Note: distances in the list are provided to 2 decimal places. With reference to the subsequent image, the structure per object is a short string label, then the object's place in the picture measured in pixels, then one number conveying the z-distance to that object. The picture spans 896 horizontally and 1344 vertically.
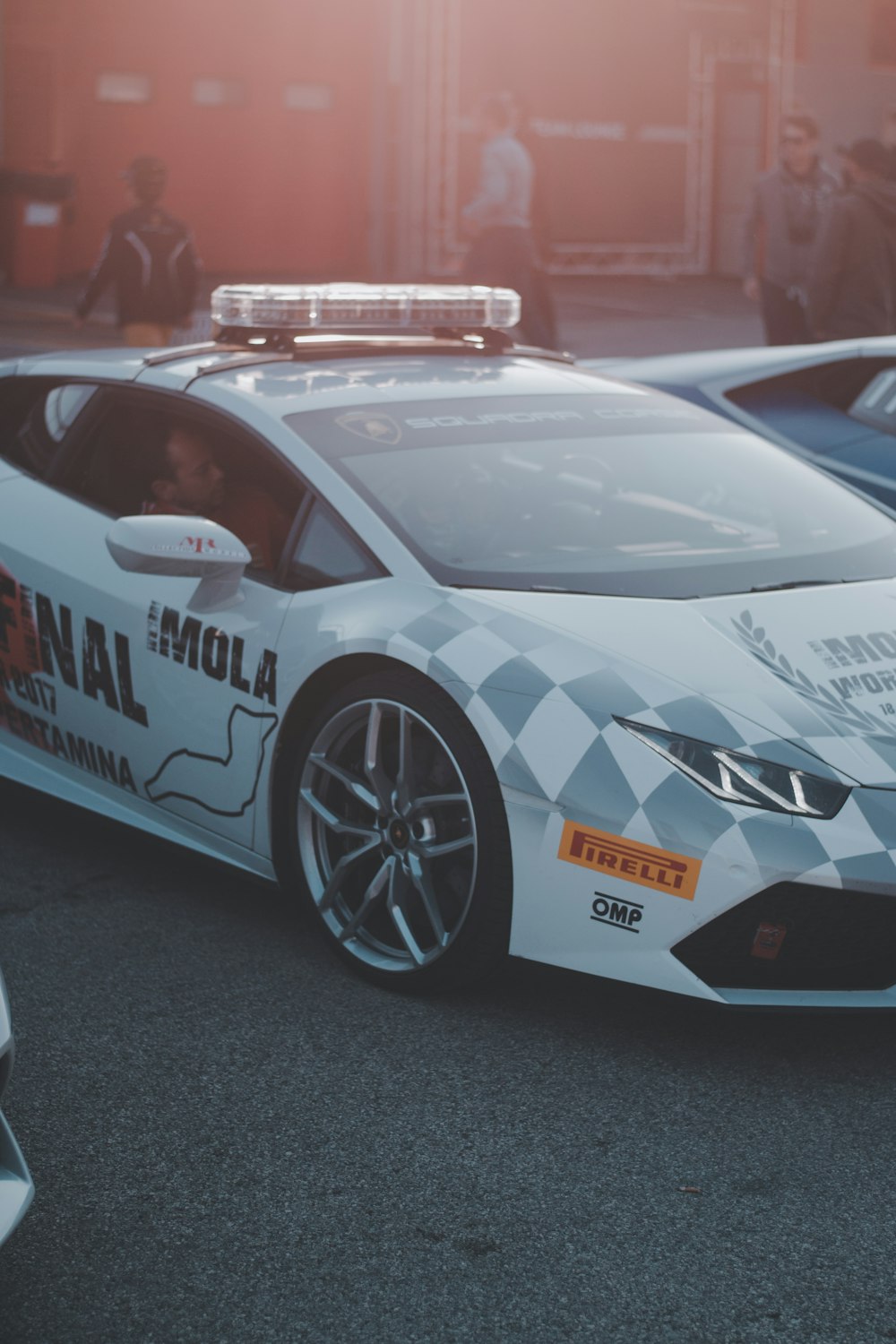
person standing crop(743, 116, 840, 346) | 10.29
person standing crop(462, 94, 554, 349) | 11.77
